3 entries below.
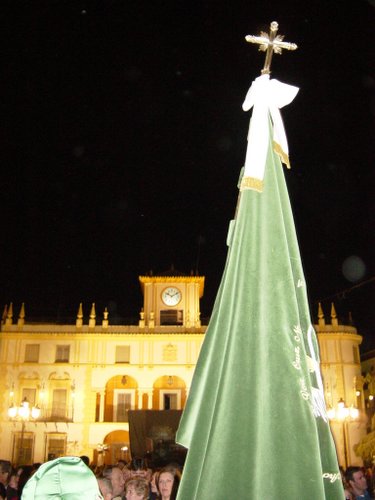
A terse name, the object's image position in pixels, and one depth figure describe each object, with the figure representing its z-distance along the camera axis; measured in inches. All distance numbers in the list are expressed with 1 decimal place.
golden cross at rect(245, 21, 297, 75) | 160.1
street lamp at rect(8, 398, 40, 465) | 965.2
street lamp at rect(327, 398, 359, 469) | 902.7
